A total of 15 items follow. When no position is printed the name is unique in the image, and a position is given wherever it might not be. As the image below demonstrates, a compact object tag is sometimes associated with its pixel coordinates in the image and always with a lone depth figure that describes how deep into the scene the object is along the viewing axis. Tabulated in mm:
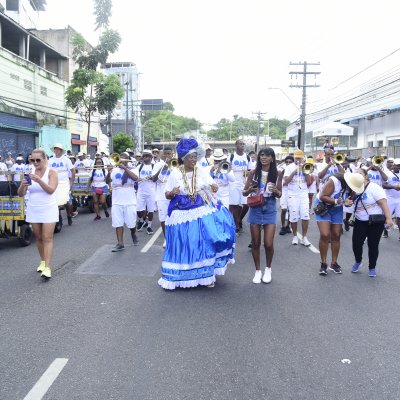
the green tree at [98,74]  25375
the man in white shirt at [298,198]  9562
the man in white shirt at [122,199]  8688
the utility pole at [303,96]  36344
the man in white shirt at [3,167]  12259
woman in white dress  6625
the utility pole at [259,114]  84625
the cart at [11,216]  8914
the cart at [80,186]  14657
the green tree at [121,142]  47156
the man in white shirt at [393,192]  10602
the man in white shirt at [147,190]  11016
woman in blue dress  6156
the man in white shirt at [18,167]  14344
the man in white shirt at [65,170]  11460
